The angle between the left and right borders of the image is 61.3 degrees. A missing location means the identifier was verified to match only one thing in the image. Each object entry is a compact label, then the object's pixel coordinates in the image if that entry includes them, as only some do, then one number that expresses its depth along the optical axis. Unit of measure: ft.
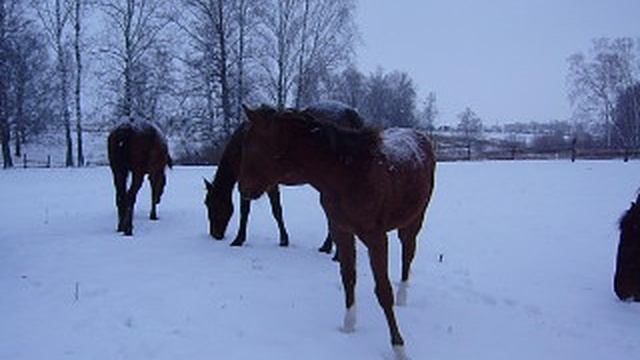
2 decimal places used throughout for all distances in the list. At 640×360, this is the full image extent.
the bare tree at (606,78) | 143.23
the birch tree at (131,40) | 98.27
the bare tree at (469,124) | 400.26
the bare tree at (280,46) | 98.84
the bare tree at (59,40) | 99.45
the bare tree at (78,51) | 98.27
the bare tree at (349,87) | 113.49
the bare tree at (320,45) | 100.53
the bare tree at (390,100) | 209.15
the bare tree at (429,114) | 320.44
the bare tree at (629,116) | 141.08
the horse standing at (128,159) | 28.35
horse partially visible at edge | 20.47
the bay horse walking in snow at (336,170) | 13.98
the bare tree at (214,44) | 95.55
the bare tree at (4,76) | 97.47
